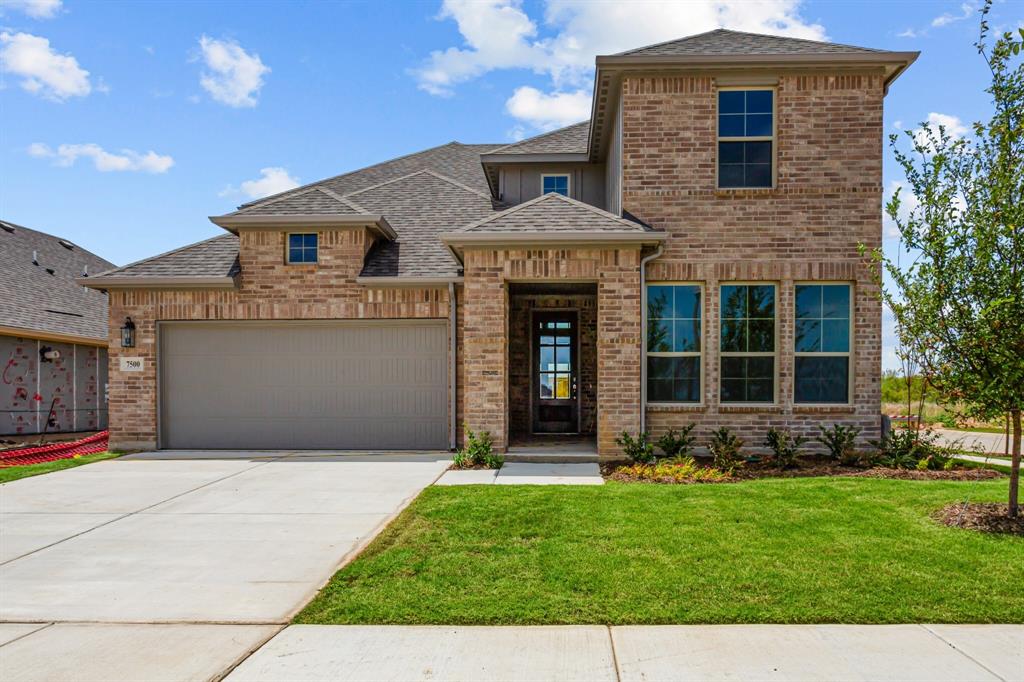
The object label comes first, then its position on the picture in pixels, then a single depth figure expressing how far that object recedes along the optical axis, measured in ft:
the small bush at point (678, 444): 31.96
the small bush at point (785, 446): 30.48
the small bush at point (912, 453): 30.09
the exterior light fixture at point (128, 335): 37.27
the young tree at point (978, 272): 19.29
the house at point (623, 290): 32.53
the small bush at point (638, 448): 31.07
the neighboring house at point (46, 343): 47.73
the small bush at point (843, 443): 30.68
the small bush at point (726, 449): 29.53
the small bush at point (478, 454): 31.07
